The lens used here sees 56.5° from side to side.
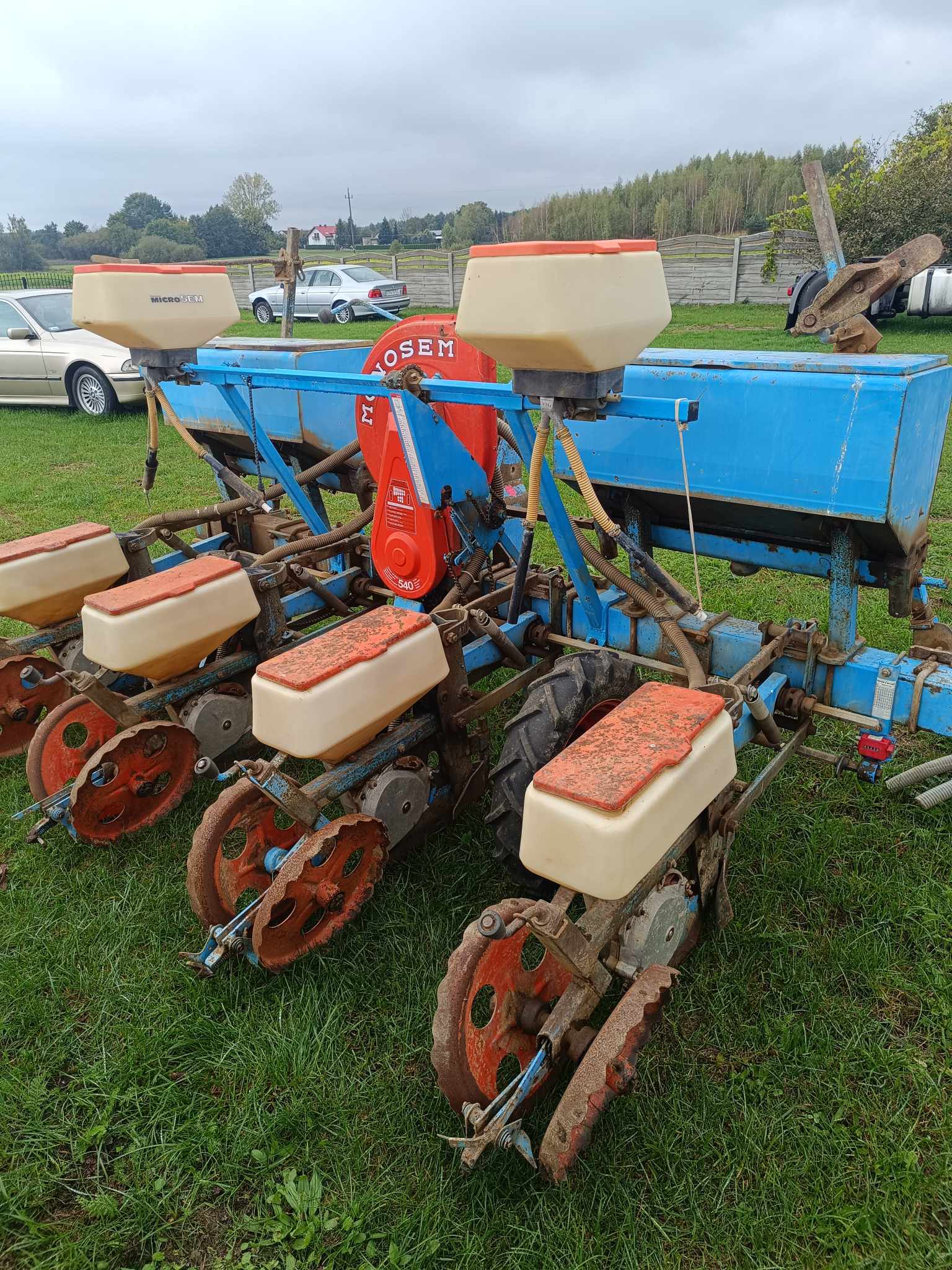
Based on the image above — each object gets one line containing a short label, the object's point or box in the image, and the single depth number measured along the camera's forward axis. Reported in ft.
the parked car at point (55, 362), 33.96
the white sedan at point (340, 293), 65.77
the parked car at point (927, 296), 47.55
